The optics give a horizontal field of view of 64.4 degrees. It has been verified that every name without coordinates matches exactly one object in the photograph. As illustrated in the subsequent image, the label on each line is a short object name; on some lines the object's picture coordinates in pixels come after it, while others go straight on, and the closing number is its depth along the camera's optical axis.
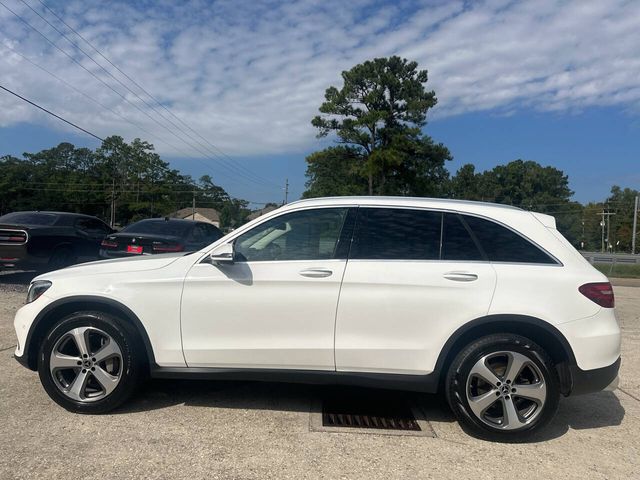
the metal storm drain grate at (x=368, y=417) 3.81
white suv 3.62
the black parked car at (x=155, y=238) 9.31
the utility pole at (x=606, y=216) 89.48
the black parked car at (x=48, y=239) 9.48
